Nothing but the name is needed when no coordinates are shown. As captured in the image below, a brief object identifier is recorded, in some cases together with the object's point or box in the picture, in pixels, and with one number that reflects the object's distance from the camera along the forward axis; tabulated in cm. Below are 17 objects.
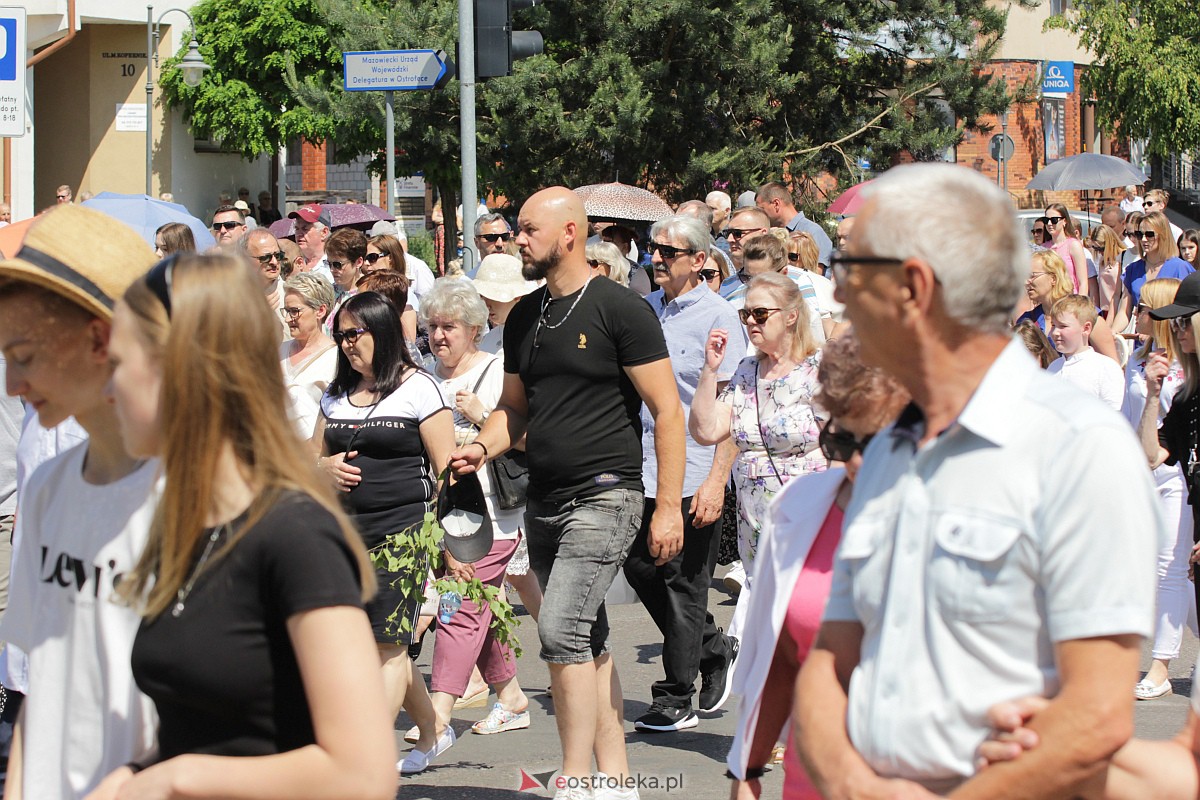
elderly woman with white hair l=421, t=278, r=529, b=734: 1262
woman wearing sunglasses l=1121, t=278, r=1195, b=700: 1358
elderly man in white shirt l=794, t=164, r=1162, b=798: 407
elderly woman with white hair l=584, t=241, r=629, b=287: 1614
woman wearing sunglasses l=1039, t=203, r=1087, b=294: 2709
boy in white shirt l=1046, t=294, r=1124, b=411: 1586
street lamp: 5125
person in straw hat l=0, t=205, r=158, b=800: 458
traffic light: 2347
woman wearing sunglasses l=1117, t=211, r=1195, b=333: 2522
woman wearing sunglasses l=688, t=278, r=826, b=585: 1134
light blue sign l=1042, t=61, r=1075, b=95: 8637
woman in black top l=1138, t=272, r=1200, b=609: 1230
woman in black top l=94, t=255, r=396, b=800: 411
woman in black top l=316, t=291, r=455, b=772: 1123
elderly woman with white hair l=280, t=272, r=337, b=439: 1404
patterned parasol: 2208
